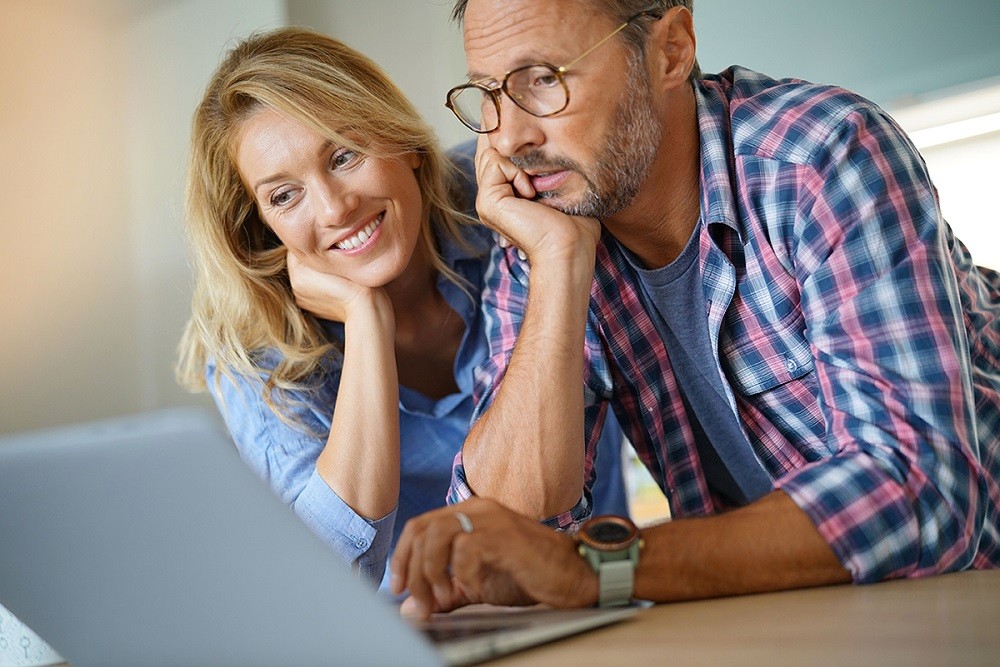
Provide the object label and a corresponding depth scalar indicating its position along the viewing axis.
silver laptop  0.54
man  0.90
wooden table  0.59
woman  1.66
